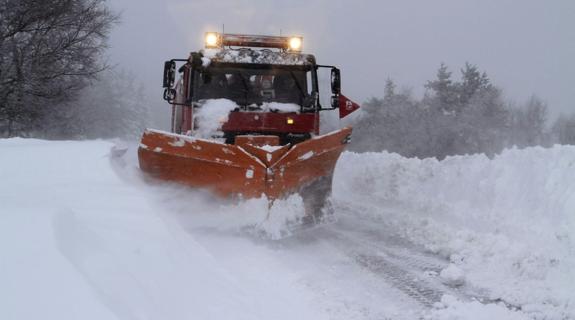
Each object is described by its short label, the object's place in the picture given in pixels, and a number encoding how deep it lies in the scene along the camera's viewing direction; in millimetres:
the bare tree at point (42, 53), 14428
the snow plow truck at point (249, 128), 5656
